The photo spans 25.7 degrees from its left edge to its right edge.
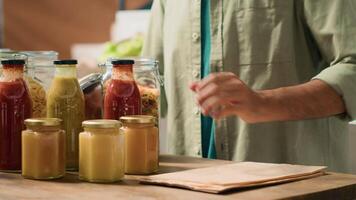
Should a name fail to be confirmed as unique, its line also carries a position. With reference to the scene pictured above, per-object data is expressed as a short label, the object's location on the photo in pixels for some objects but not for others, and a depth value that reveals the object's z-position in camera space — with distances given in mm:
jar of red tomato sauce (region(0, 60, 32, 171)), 1193
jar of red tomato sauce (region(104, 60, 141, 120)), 1223
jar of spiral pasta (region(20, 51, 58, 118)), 1281
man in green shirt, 1340
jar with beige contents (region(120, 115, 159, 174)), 1170
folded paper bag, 1026
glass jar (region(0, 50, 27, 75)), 1304
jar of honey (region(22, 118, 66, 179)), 1120
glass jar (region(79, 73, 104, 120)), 1311
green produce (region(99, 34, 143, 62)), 2655
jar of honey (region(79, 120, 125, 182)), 1097
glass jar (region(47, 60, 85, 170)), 1217
